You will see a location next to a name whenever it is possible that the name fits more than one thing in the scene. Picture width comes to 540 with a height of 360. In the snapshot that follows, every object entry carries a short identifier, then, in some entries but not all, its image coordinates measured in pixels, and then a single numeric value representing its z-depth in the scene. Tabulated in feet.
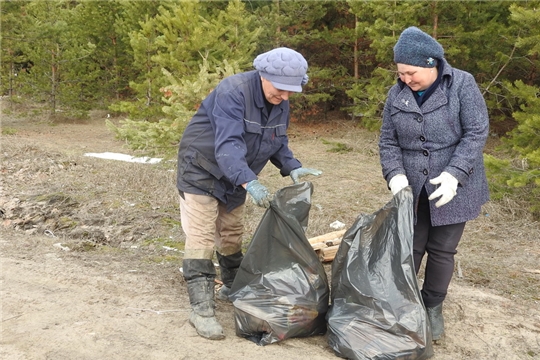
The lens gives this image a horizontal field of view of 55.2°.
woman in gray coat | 8.57
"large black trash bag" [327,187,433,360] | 8.46
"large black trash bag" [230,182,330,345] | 9.09
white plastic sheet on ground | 30.53
